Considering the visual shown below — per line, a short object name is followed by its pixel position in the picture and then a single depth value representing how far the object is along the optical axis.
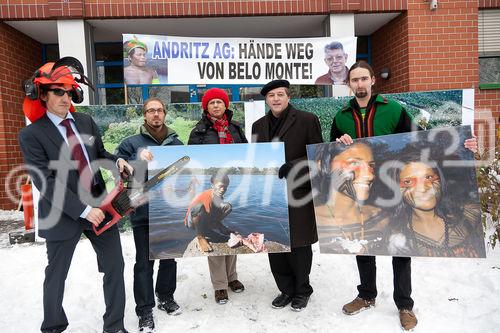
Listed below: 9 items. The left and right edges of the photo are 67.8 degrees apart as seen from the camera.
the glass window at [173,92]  8.42
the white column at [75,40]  6.89
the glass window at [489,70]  7.89
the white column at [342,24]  7.09
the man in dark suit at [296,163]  3.02
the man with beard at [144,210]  2.88
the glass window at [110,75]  8.67
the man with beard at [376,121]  2.80
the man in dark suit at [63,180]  2.38
